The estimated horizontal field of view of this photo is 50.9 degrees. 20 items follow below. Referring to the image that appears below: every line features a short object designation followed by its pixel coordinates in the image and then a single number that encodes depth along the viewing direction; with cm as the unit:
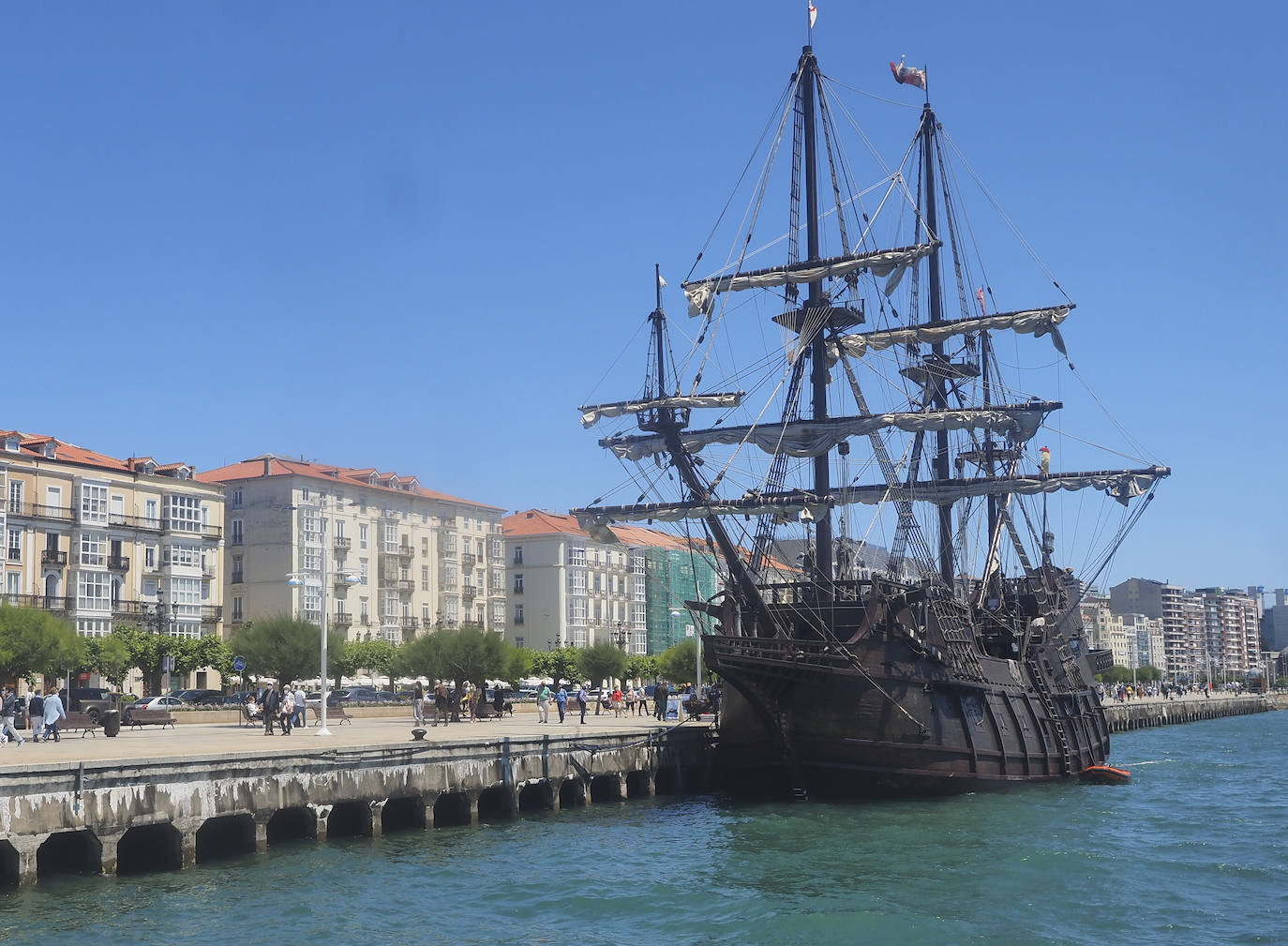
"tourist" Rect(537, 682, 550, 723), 4602
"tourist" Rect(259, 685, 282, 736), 3975
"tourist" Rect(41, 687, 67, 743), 3550
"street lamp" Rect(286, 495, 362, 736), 4031
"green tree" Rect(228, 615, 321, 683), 6394
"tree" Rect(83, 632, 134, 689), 6931
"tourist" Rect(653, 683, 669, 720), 5350
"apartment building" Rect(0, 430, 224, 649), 7500
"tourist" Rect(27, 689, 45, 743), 4116
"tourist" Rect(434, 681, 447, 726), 4855
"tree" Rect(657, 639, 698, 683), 9094
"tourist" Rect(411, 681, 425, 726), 4469
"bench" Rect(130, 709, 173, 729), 4488
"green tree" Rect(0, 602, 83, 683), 5866
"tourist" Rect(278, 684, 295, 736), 3988
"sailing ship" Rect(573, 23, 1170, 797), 3731
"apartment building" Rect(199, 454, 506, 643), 9362
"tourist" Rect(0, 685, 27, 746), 3462
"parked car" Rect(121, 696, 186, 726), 4491
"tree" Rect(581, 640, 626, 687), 9412
